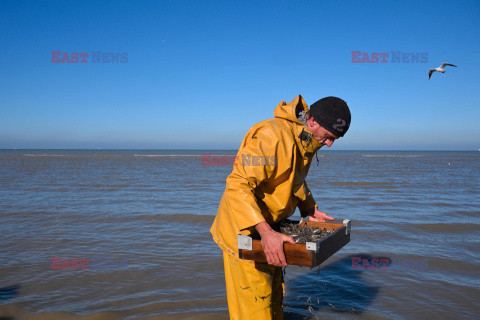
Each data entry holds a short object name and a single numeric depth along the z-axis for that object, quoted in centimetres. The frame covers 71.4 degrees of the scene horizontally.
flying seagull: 957
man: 213
